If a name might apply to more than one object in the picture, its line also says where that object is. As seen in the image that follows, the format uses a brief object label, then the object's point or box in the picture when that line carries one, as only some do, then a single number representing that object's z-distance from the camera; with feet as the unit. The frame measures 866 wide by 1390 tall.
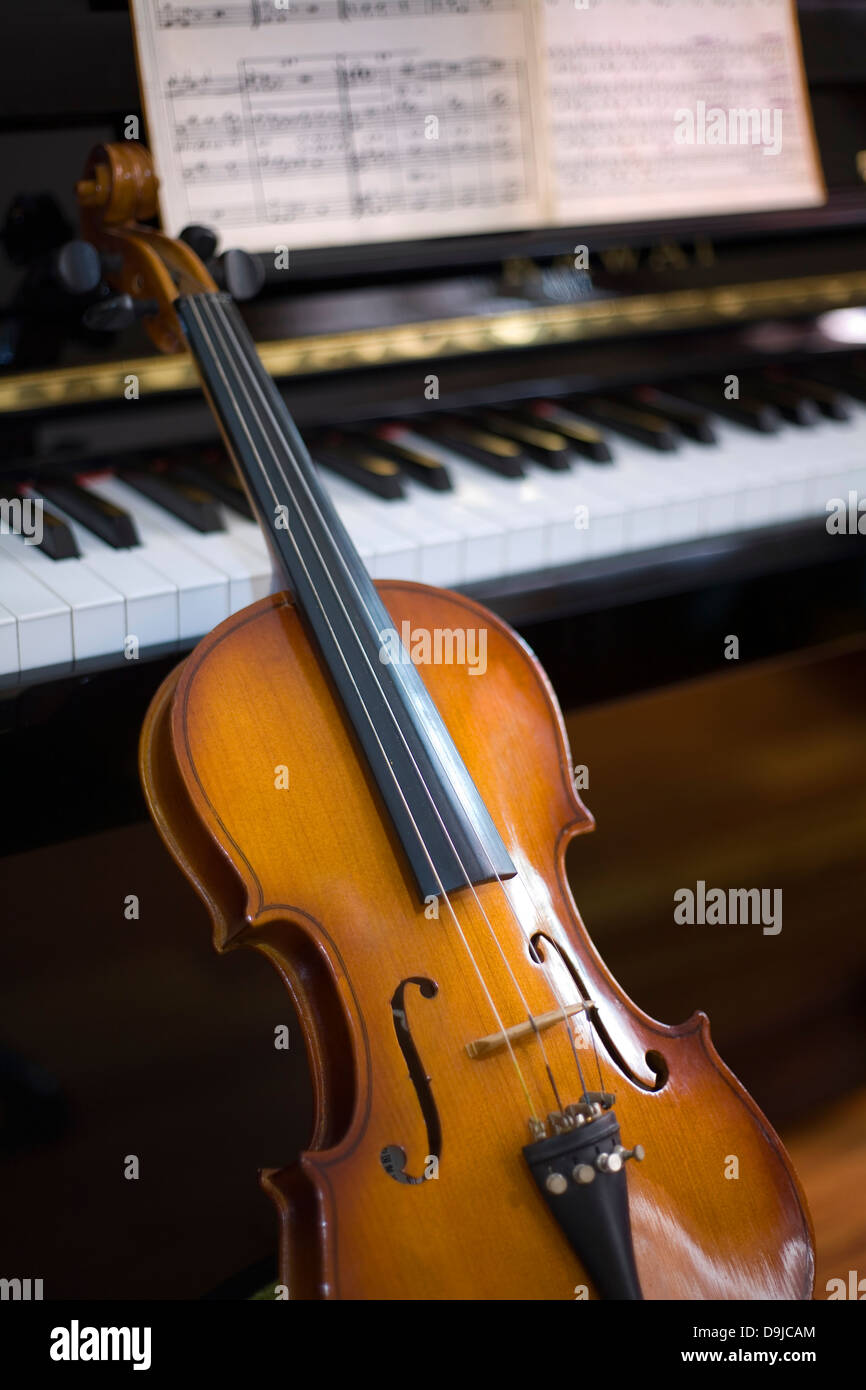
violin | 2.86
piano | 3.91
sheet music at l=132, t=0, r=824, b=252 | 4.51
